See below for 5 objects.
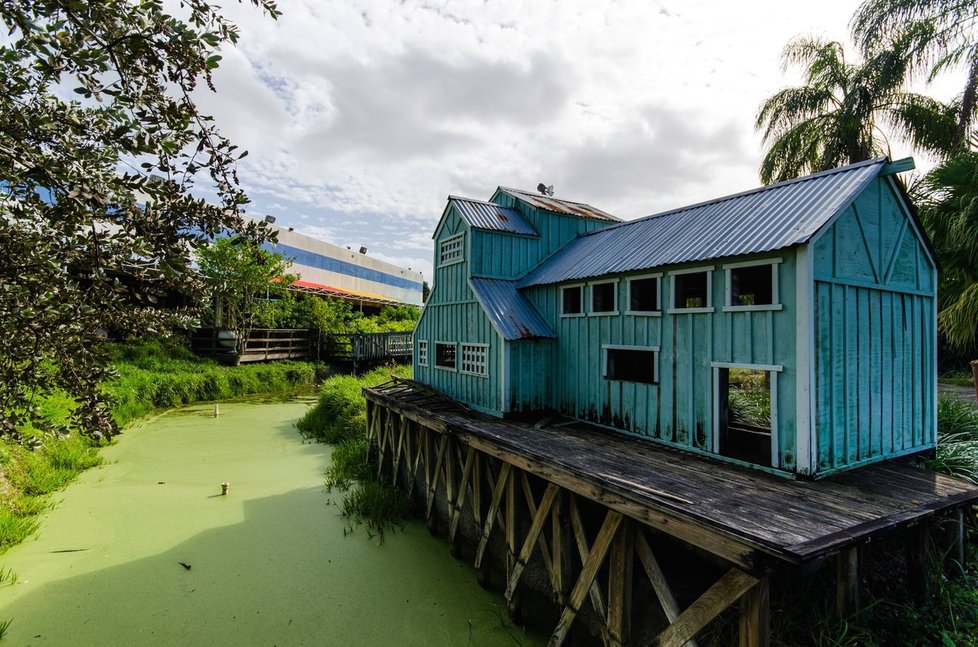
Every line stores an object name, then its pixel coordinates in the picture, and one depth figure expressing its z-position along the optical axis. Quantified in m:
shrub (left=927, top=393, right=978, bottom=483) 6.09
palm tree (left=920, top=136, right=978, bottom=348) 10.08
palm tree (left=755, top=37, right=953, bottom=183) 14.07
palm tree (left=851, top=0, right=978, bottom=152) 12.93
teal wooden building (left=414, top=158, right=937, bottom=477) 5.31
